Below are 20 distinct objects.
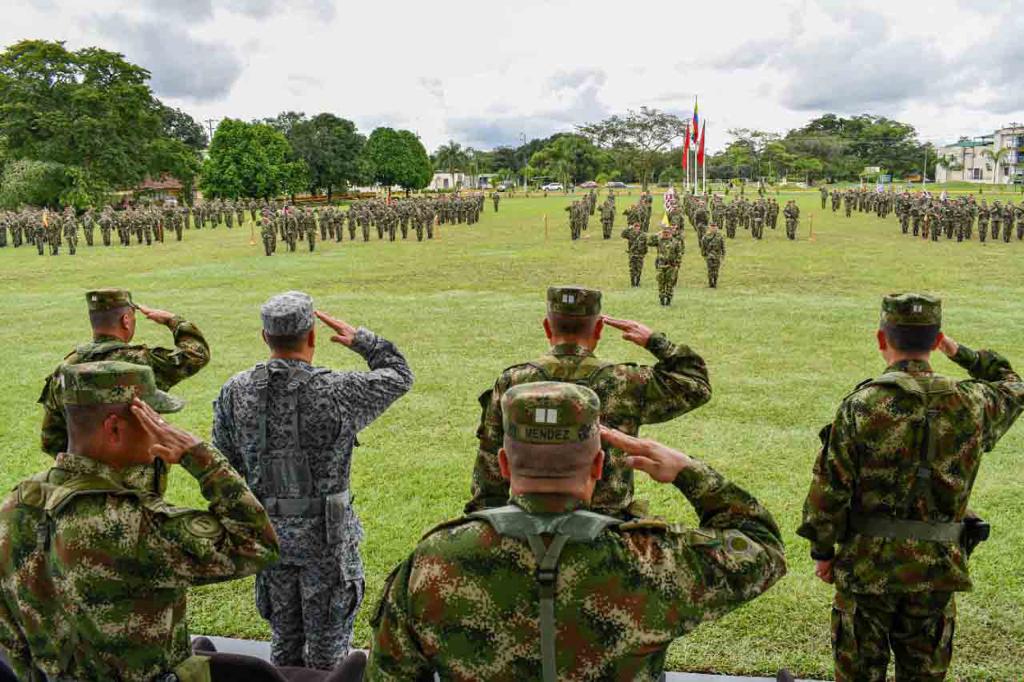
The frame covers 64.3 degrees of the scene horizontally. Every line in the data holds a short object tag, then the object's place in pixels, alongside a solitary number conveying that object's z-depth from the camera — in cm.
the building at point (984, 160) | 8288
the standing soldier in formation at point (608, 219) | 2819
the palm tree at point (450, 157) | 9956
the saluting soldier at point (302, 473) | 318
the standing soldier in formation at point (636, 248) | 1559
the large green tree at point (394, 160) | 7662
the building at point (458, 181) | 10056
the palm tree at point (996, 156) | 6862
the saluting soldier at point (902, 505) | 282
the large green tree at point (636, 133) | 8931
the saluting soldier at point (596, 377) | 304
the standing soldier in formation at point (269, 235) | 2423
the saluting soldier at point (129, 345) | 390
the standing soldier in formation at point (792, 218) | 2644
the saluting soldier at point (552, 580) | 167
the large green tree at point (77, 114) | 4203
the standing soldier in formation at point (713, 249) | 1551
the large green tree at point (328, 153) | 6500
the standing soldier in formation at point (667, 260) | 1338
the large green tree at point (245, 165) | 5559
